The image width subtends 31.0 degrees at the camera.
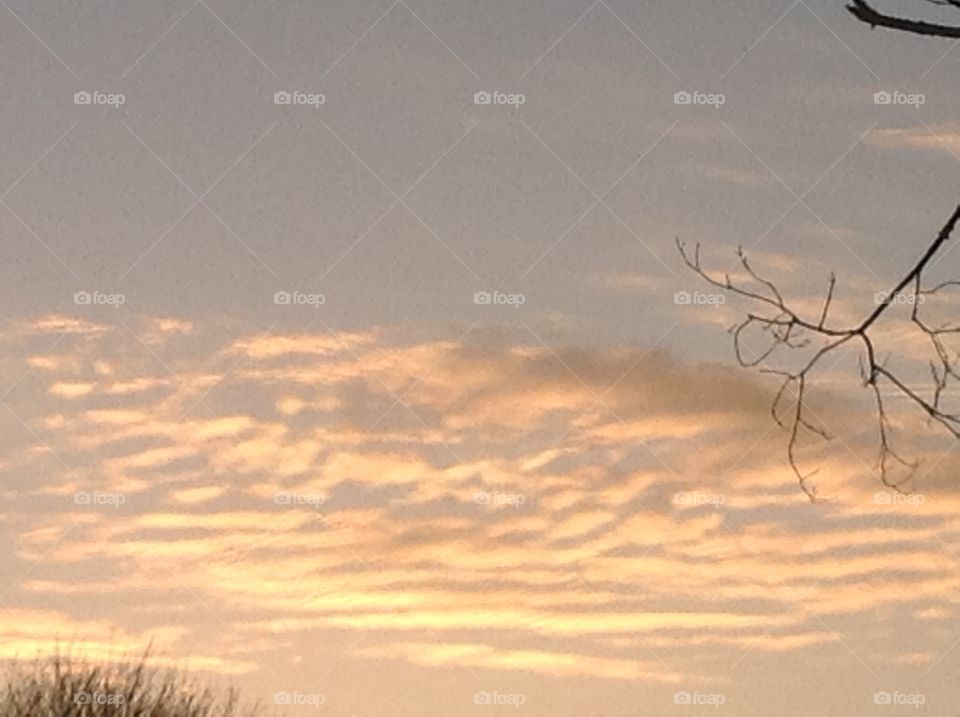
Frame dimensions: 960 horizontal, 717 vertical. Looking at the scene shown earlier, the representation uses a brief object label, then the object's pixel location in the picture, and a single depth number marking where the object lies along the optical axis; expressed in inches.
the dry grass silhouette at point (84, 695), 548.4
